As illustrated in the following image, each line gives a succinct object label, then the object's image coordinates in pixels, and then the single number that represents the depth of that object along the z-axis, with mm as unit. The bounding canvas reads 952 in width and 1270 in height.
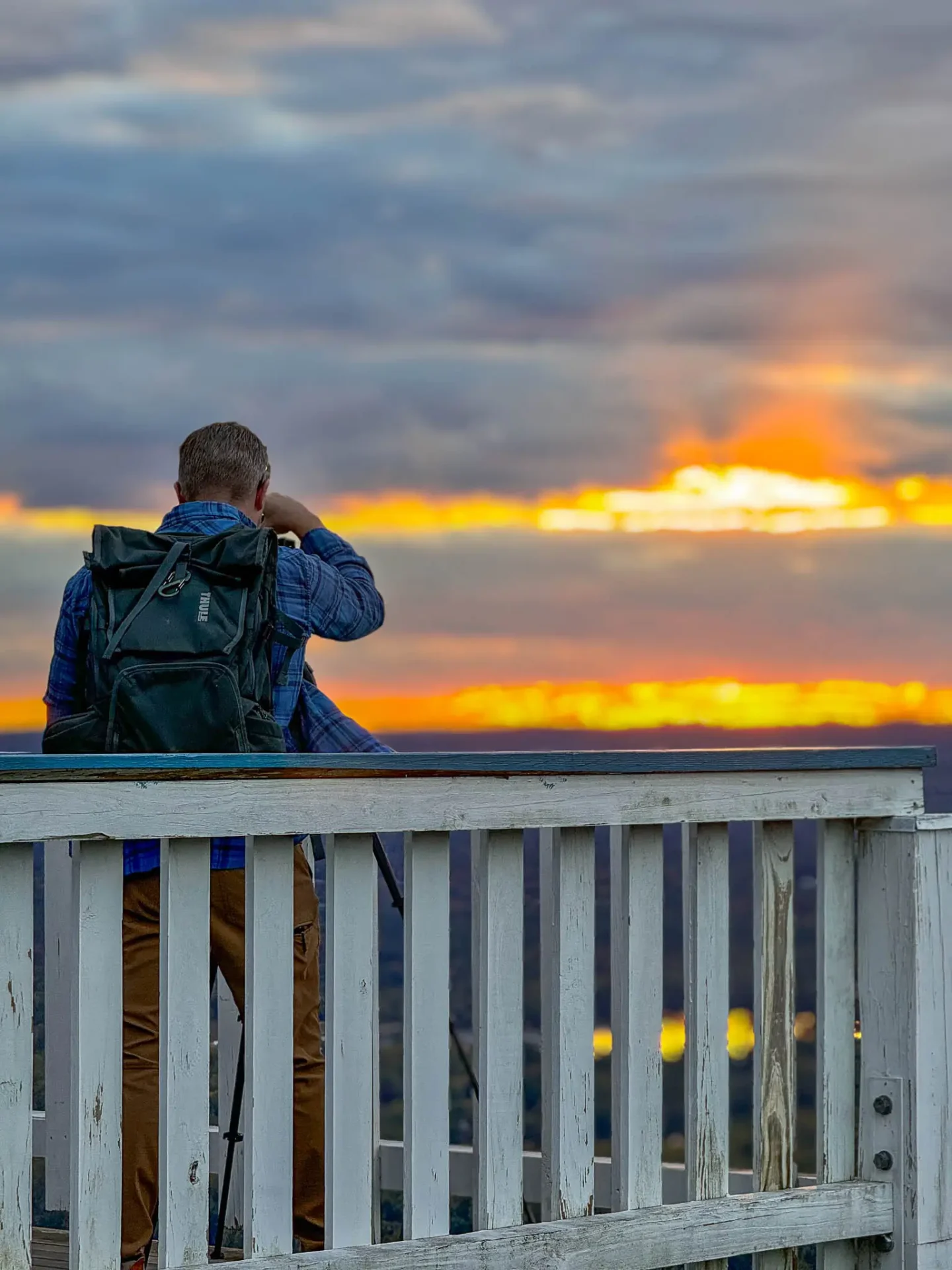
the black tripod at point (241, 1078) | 7000
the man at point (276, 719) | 6492
